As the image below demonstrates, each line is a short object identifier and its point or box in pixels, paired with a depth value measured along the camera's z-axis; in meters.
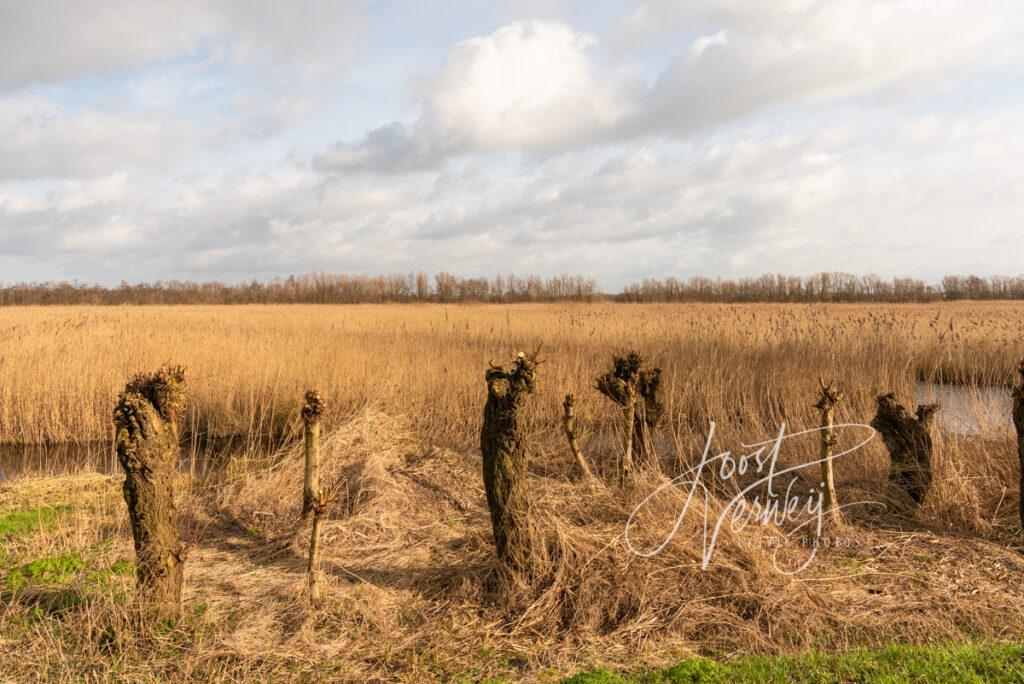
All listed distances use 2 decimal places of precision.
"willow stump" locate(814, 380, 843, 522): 5.06
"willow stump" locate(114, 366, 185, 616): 3.52
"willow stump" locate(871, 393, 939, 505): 5.27
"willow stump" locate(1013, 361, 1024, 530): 4.80
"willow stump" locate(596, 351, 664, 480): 5.84
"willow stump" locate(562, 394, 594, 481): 5.62
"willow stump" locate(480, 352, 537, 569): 4.07
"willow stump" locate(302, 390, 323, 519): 4.57
